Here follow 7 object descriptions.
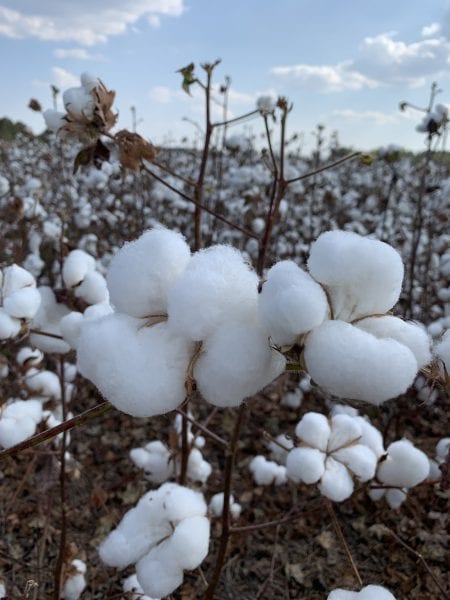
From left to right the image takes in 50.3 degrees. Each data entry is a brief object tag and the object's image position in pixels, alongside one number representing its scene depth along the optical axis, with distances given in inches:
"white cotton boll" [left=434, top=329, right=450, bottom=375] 7.7
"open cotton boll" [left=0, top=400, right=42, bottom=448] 21.2
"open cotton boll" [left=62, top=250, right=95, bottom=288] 20.0
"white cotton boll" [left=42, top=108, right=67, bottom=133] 21.9
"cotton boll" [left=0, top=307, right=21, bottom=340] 17.5
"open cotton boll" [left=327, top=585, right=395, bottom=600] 13.1
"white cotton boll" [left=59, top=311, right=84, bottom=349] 18.3
